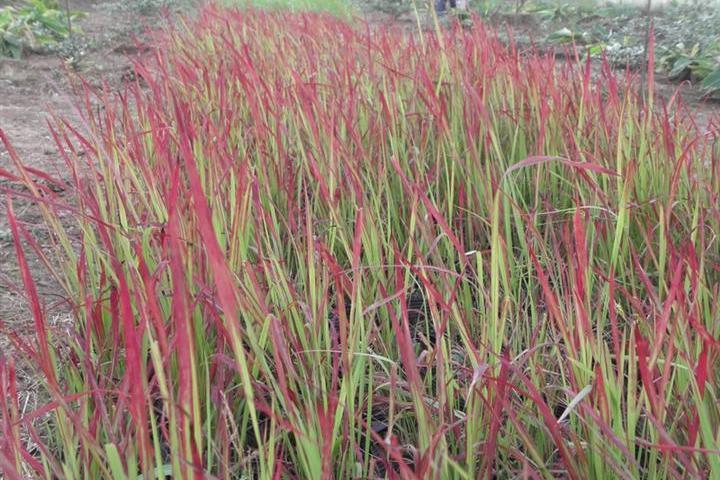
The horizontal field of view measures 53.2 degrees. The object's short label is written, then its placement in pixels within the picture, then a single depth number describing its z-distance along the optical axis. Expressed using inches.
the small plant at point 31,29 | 192.5
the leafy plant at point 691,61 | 161.2
